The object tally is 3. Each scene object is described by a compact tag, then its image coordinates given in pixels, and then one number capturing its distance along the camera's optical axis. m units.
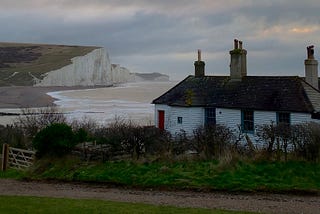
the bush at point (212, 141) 17.52
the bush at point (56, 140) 18.77
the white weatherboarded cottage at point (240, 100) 24.38
